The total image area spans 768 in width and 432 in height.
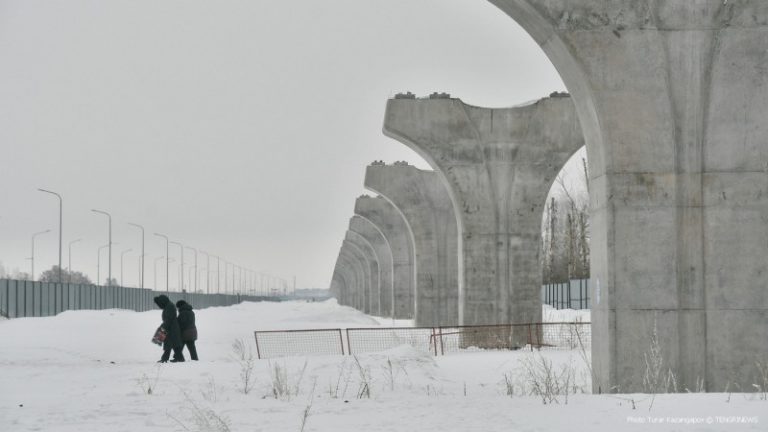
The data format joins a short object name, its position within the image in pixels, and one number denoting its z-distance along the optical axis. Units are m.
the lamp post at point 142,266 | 76.66
